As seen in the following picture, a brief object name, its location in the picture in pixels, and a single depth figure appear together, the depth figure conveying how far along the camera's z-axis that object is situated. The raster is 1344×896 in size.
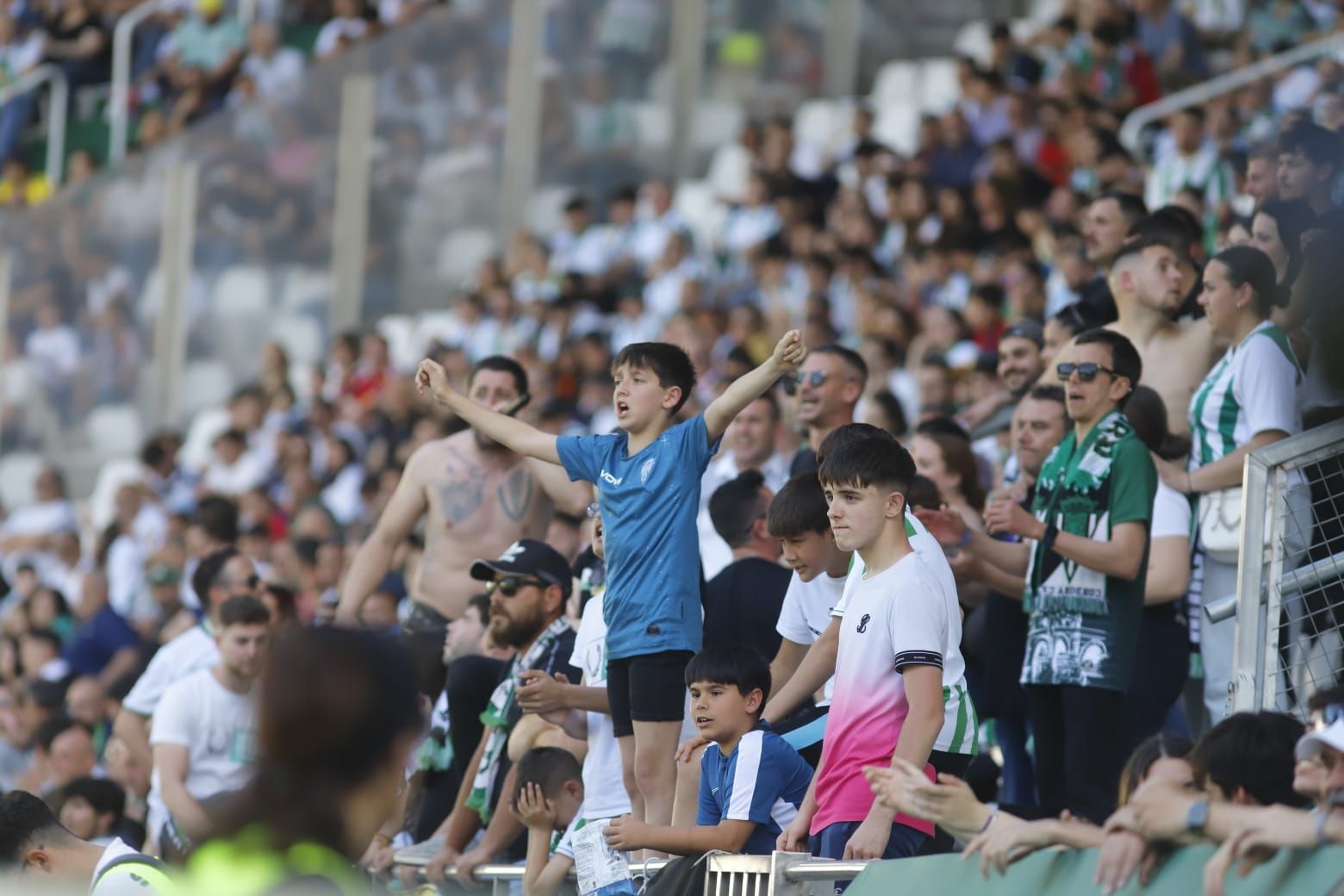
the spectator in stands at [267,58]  43.00
